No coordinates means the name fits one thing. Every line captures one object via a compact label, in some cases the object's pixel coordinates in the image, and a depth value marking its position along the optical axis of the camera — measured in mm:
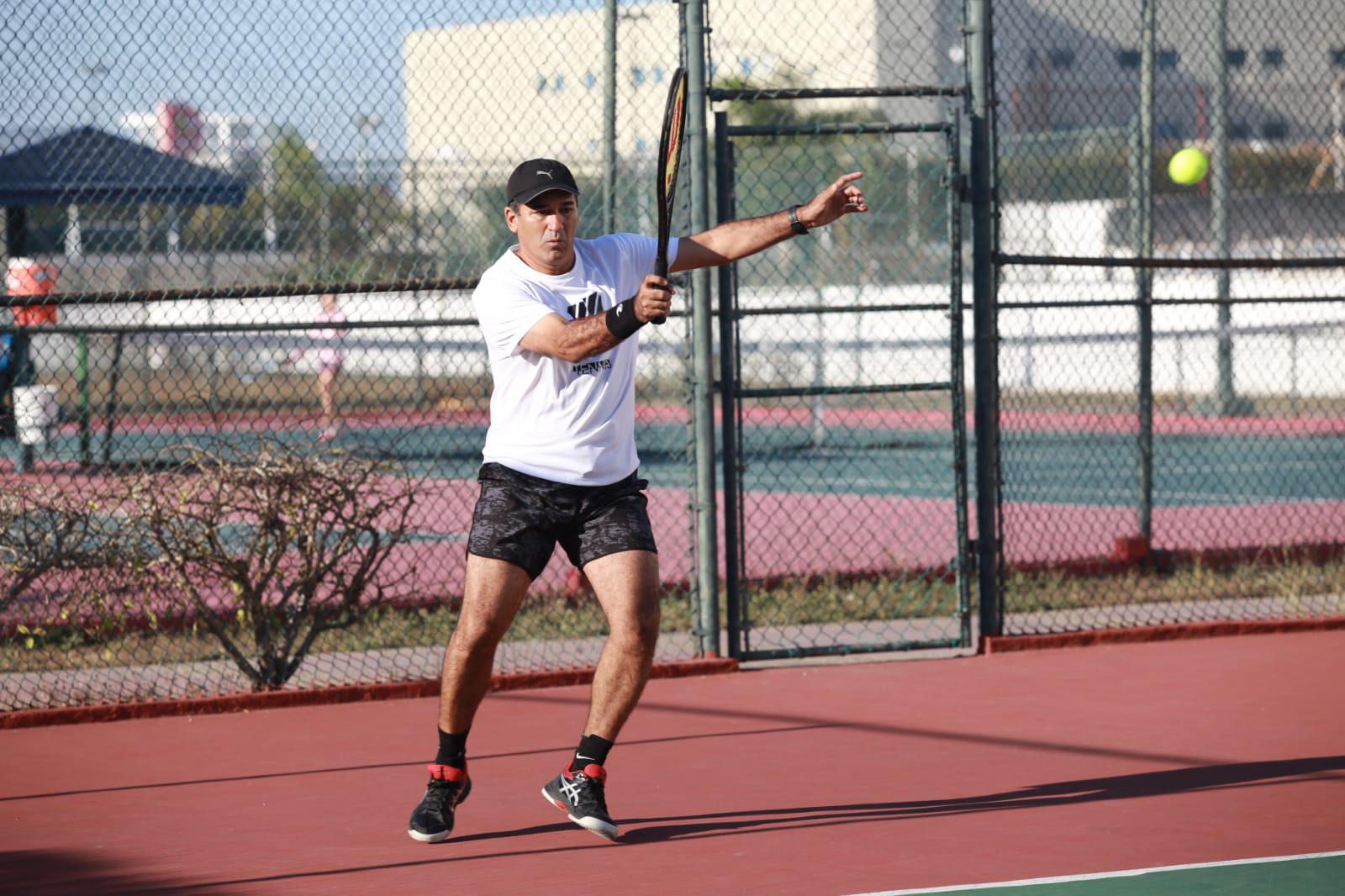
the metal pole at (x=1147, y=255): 17864
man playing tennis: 9557
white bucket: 14572
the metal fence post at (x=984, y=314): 14583
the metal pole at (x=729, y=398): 13862
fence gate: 14388
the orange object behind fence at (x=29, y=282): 20741
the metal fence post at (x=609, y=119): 15973
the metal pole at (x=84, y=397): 19838
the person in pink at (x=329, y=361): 29638
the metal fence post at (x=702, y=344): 14068
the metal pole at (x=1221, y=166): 23077
